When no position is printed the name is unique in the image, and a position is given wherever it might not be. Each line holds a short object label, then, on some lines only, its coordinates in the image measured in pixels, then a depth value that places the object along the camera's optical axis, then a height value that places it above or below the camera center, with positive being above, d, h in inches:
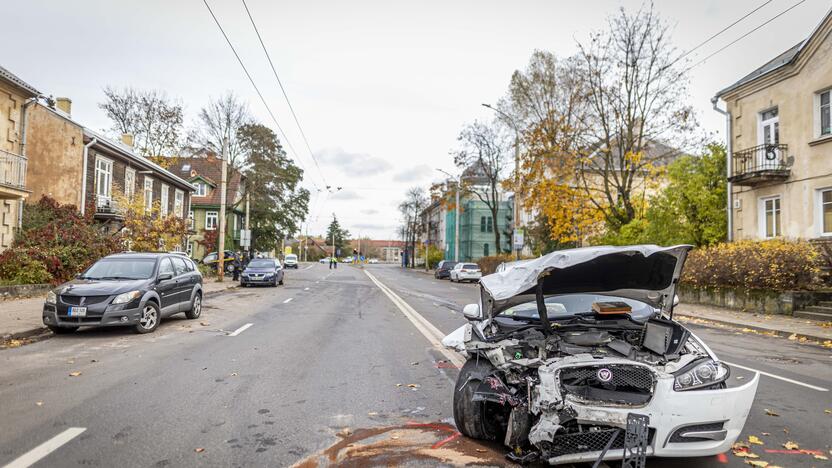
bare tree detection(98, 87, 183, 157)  1517.0 +366.2
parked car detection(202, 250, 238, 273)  1504.6 -38.8
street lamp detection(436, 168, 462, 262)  1751.4 +220.3
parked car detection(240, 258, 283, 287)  1057.5 -52.4
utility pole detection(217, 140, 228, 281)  1023.0 +70.8
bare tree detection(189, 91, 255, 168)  1592.0 +370.8
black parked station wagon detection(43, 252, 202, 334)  380.8 -37.8
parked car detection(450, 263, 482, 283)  1534.2 -61.6
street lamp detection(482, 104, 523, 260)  1139.9 +170.0
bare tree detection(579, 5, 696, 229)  912.3 +252.6
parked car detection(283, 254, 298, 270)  2539.4 -61.1
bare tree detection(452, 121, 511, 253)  1668.3 +307.3
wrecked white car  139.5 -33.6
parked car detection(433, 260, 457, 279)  1790.1 -64.4
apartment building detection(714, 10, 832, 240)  711.7 +161.5
